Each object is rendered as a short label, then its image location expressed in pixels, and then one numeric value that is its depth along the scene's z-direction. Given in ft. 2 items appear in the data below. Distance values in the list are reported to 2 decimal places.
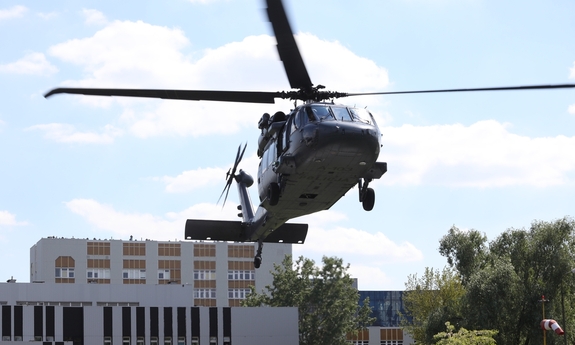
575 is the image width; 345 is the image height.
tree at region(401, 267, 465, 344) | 272.10
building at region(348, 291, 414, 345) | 444.96
